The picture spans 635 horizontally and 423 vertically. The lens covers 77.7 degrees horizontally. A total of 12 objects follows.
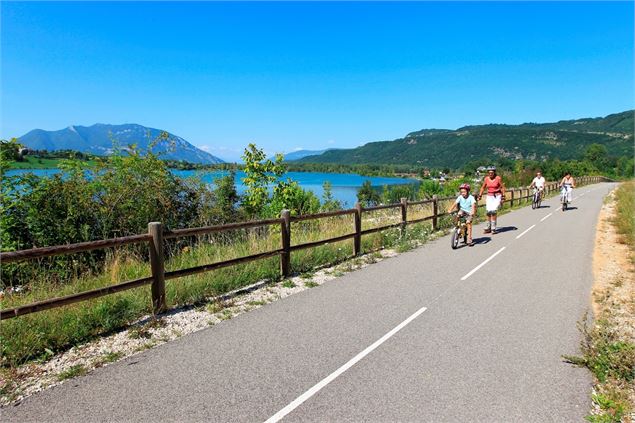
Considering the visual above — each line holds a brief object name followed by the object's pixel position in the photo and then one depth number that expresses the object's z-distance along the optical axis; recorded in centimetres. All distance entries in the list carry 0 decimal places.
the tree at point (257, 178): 1506
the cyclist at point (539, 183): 2384
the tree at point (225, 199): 1312
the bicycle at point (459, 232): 1180
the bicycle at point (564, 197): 2252
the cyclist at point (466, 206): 1209
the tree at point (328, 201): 1943
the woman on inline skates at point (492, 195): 1457
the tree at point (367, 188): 6504
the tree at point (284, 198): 1552
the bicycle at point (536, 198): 2419
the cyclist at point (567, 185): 2267
